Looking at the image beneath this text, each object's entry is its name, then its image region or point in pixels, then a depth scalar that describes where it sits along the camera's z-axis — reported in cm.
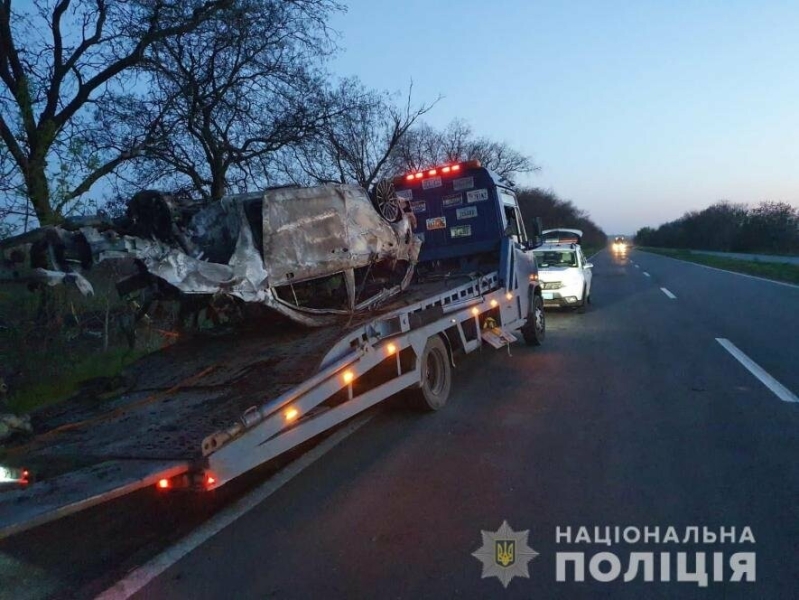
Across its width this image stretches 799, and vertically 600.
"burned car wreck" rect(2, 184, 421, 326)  475
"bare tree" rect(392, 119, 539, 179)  2792
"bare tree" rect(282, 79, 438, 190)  1708
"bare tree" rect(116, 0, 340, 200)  1384
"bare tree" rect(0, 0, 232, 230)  1000
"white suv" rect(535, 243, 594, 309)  1712
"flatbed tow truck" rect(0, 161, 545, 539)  404
